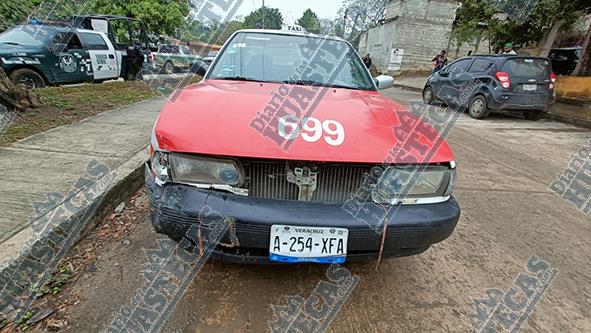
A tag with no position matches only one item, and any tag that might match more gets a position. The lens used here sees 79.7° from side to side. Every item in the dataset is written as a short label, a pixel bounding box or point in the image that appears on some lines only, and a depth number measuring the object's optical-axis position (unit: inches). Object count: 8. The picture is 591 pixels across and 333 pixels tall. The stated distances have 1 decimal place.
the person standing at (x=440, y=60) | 564.2
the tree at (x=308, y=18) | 3146.2
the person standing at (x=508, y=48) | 434.1
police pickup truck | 274.9
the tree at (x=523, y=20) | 393.4
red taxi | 66.4
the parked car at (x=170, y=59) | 563.0
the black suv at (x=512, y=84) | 313.7
